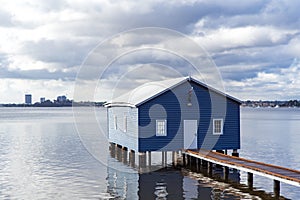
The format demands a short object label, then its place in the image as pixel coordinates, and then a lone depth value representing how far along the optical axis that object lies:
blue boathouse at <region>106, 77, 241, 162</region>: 30.31
